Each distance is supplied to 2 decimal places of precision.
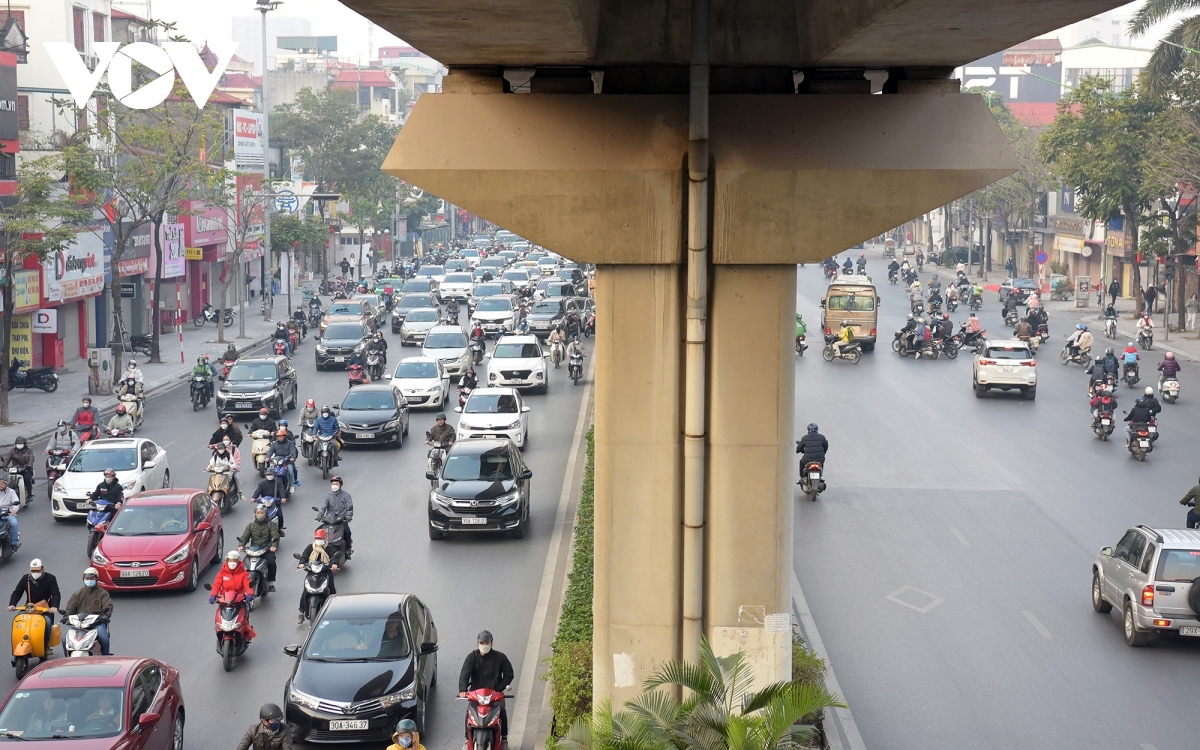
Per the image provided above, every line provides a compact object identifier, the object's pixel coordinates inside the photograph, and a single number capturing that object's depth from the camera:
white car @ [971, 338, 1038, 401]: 36.84
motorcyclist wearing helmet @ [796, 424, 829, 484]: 24.36
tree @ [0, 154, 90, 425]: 33.62
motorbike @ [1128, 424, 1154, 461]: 28.25
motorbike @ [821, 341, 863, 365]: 44.69
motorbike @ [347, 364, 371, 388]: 38.44
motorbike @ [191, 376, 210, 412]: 36.00
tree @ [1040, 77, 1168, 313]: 55.34
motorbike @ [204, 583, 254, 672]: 15.36
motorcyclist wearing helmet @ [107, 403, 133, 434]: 28.08
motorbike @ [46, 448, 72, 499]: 25.30
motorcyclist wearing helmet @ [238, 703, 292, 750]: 11.23
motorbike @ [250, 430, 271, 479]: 26.70
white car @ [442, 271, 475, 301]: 65.44
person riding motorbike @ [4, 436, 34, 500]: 24.25
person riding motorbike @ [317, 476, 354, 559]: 19.77
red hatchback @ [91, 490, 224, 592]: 18.23
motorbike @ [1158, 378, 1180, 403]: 36.19
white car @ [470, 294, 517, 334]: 50.88
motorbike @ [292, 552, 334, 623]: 17.00
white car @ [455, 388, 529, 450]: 28.67
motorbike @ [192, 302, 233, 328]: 60.38
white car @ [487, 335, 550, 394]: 37.41
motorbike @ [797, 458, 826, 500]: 24.45
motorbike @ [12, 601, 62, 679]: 14.82
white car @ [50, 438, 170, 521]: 22.91
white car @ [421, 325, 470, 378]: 39.56
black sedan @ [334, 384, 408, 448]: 29.84
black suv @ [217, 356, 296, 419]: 33.66
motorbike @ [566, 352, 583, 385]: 40.66
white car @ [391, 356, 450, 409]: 35.06
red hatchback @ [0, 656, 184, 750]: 11.38
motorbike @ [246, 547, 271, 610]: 18.14
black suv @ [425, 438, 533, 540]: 21.44
